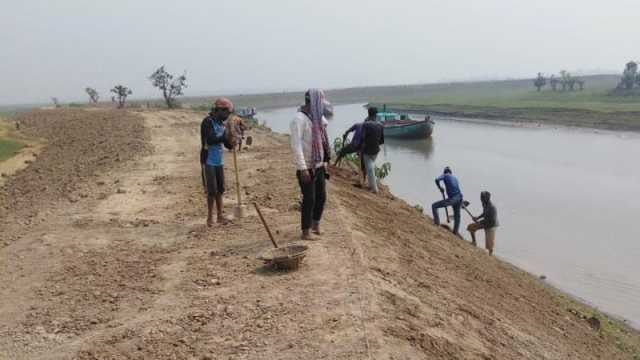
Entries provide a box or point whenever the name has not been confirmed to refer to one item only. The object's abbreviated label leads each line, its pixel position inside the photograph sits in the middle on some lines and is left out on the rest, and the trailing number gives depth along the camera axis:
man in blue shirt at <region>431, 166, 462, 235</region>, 11.09
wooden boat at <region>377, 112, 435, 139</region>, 36.44
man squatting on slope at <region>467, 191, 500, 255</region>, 11.26
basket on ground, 5.77
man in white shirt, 6.39
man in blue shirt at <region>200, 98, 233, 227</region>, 7.48
